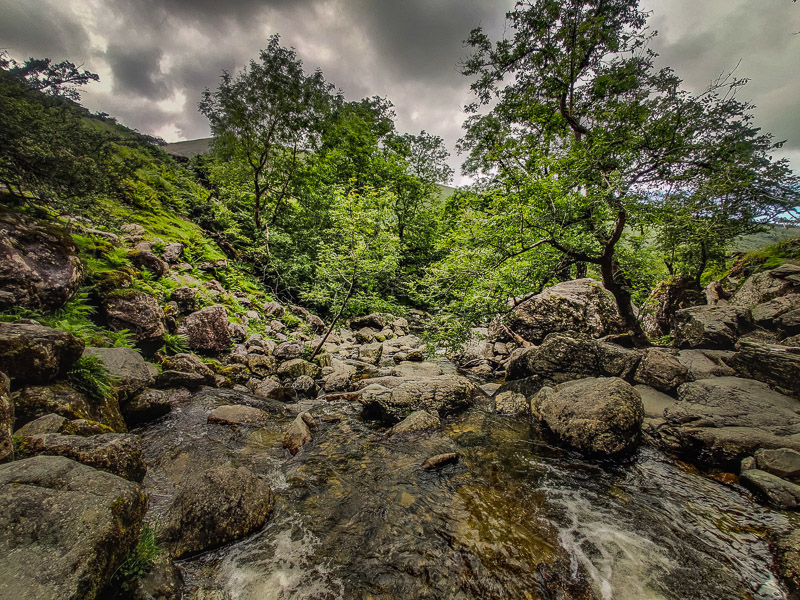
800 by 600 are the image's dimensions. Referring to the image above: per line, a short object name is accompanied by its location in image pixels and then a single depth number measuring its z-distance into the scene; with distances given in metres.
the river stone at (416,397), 6.57
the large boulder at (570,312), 10.95
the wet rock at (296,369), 8.62
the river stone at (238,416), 5.73
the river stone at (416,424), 5.89
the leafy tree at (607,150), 6.46
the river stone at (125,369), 5.05
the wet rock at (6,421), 2.50
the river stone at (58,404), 3.54
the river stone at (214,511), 2.98
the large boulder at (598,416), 5.05
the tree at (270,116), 14.49
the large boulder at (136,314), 6.85
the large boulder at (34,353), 3.69
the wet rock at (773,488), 3.69
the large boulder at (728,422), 4.58
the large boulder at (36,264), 5.10
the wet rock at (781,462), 3.98
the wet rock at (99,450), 2.80
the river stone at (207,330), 8.38
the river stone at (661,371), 6.84
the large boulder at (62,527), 1.71
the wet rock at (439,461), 4.78
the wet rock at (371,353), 11.22
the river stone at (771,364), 5.73
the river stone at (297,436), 5.25
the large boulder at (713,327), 7.84
